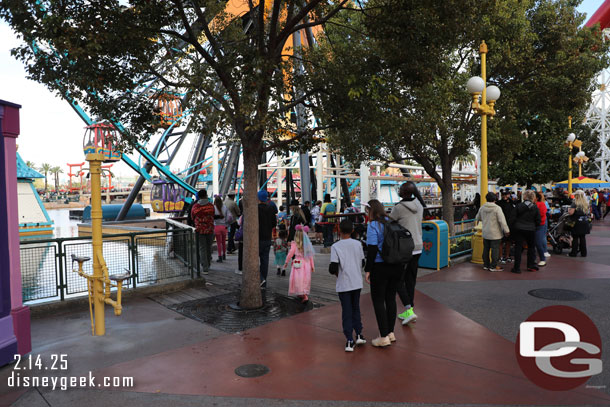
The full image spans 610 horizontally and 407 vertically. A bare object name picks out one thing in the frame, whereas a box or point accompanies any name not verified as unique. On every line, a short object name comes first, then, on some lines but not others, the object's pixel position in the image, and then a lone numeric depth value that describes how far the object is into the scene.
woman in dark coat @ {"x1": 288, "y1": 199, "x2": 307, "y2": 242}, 10.15
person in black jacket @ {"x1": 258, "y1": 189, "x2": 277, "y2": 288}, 7.86
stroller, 11.56
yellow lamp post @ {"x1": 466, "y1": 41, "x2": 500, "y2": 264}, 10.06
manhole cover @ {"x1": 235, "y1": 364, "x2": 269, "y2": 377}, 4.27
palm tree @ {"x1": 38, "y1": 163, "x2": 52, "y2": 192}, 120.98
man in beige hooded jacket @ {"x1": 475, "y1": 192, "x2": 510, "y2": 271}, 9.12
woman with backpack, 4.80
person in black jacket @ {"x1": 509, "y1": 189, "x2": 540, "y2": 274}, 9.12
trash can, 9.60
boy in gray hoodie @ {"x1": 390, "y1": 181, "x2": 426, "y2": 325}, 5.80
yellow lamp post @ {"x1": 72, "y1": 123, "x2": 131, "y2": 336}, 5.38
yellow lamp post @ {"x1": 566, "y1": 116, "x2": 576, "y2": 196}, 18.80
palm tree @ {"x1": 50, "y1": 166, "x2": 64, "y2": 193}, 125.88
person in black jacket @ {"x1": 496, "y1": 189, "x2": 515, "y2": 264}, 9.93
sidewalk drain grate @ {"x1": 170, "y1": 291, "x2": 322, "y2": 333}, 6.02
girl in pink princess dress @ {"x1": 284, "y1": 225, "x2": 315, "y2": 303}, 6.96
